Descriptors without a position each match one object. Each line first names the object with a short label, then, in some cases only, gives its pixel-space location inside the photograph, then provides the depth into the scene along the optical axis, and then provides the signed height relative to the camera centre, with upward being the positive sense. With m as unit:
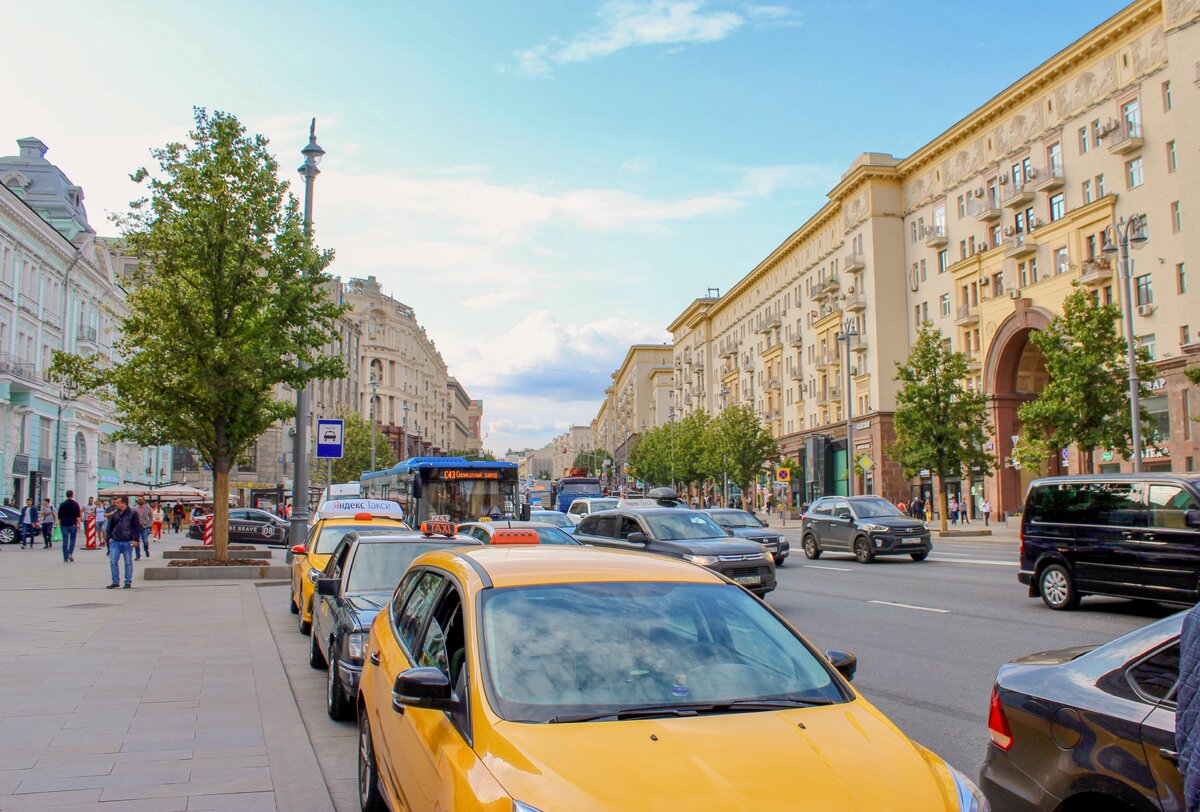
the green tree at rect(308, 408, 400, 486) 76.69 +2.30
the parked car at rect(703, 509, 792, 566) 24.06 -1.31
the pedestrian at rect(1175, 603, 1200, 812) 2.65 -0.68
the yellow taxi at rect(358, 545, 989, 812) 3.02 -0.85
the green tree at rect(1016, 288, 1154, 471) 34.12 +3.21
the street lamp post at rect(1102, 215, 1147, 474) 29.40 +3.70
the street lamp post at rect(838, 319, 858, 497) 50.71 +1.80
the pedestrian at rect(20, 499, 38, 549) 36.28 -1.34
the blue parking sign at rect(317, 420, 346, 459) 22.39 +1.09
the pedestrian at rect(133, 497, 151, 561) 29.75 -1.00
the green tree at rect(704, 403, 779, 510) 71.81 +2.38
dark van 12.20 -0.88
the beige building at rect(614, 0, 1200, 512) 38.81 +12.39
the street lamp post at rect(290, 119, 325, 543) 22.27 +1.19
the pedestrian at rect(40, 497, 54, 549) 35.88 -1.37
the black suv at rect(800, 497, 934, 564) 24.09 -1.38
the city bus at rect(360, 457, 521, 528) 26.73 -0.22
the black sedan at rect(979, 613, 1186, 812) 3.52 -1.02
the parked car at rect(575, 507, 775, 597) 15.41 -1.06
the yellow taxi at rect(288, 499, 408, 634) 12.32 -0.85
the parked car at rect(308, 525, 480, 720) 7.57 -1.03
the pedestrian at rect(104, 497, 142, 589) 18.12 -0.86
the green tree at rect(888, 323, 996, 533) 41.50 +2.53
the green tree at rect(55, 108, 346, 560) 20.53 +3.95
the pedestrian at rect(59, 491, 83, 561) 27.25 -0.95
